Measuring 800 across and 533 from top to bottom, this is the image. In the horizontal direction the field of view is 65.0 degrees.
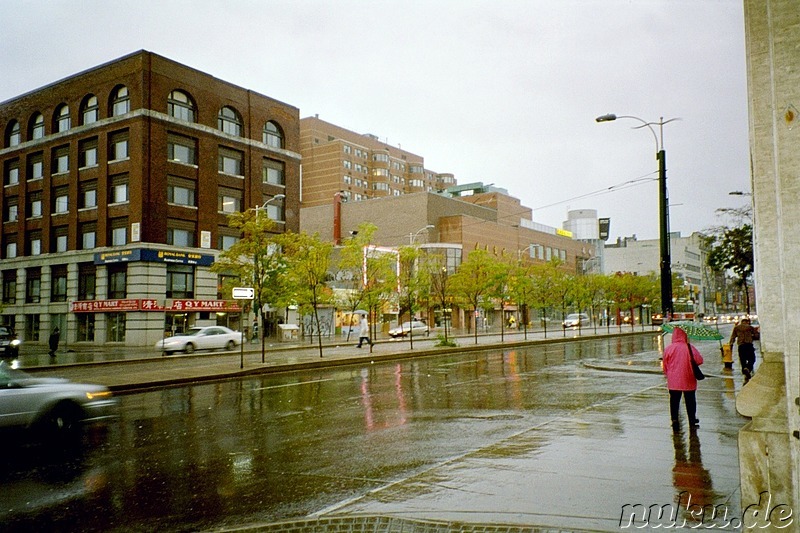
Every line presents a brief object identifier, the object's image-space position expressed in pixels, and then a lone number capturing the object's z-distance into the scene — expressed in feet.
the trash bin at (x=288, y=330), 160.25
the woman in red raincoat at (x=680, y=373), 32.42
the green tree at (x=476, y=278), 136.20
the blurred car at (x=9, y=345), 104.90
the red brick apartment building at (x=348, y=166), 359.66
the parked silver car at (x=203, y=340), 110.63
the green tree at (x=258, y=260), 83.51
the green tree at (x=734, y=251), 78.28
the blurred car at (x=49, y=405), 31.17
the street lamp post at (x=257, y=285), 83.28
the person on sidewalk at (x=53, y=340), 103.13
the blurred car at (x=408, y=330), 173.83
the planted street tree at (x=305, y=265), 93.20
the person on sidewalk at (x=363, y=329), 120.36
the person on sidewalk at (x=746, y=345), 54.13
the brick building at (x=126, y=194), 139.13
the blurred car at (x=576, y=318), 260.62
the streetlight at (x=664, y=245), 58.08
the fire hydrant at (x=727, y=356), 66.39
